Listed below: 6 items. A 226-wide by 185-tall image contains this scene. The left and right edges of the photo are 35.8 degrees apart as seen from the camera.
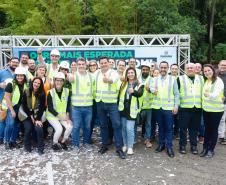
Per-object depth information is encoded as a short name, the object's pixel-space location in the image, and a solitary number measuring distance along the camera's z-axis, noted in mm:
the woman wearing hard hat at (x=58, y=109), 6648
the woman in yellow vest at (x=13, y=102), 6602
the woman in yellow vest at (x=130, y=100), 6355
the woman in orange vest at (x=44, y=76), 6844
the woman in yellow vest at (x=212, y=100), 6227
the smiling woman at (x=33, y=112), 6551
